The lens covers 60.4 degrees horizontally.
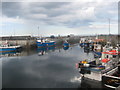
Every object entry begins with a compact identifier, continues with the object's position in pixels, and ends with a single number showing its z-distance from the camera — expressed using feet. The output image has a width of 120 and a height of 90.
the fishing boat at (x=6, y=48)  187.94
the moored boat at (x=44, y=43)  244.81
